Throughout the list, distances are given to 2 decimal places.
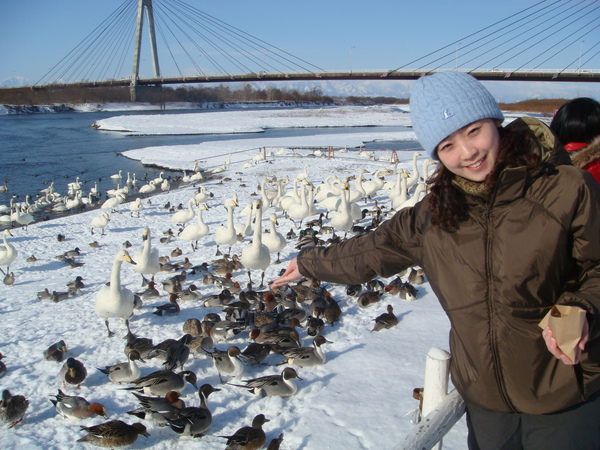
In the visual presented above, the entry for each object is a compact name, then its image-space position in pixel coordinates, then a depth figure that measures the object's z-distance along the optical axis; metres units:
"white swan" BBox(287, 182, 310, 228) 11.27
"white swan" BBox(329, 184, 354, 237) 9.59
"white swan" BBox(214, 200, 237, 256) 9.31
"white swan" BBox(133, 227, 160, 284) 7.56
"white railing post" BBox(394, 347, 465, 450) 2.02
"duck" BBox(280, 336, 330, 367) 5.03
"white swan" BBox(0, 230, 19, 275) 8.73
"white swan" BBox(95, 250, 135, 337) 5.86
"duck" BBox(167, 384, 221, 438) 3.91
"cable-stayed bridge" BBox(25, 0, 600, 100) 39.59
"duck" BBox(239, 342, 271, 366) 5.10
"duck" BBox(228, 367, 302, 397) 4.50
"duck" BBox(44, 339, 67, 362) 5.46
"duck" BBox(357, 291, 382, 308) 6.64
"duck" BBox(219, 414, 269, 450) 3.74
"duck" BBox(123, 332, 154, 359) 5.35
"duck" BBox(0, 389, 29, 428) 4.26
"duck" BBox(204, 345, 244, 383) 4.91
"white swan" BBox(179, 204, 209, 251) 9.98
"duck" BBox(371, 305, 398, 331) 5.89
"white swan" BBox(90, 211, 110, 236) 11.77
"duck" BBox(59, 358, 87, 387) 4.82
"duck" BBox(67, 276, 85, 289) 7.79
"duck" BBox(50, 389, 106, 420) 4.32
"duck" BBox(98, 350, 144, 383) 4.87
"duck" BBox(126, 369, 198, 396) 4.57
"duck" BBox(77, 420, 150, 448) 3.82
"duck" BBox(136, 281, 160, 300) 7.19
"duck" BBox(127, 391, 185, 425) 4.05
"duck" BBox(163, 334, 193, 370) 4.98
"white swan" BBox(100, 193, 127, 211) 14.10
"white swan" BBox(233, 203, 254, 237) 10.23
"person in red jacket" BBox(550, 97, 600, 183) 2.78
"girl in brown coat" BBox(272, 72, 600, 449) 1.56
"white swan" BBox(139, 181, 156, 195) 17.98
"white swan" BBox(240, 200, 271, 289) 7.28
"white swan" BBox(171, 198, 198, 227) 11.94
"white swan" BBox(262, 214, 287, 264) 8.41
